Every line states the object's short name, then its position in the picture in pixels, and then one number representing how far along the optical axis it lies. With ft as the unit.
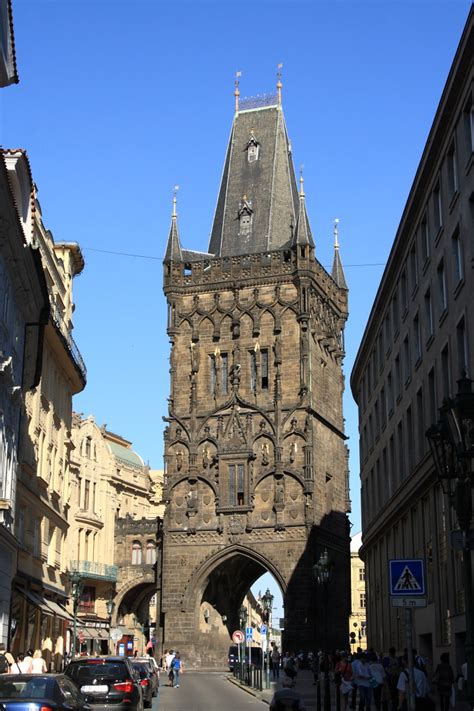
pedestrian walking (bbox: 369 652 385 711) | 80.59
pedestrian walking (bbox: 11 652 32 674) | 73.36
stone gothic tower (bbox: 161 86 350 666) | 199.00
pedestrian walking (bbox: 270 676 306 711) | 47.24
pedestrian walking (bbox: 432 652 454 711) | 74.79
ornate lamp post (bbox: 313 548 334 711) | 114.62
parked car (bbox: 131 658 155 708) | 93.50
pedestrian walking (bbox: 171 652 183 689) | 139.54
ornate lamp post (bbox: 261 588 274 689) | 150.61
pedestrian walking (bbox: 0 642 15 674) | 71.78
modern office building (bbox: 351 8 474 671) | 90.63
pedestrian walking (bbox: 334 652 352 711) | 87.30
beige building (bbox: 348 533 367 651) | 355.77
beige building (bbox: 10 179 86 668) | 111.04
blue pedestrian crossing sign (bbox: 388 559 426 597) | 50.67
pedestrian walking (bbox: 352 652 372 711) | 80.12
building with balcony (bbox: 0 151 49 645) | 87.61
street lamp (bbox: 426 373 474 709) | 44.34
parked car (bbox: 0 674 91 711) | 44.16
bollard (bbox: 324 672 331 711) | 80.73
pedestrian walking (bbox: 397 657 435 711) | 59.62
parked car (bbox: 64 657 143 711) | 67.41
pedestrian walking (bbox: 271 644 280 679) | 166.77
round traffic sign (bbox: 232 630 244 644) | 151.53
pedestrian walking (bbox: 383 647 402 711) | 80.89
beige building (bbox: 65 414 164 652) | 223.10
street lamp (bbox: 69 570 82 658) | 141.38
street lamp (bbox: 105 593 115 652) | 216.70
